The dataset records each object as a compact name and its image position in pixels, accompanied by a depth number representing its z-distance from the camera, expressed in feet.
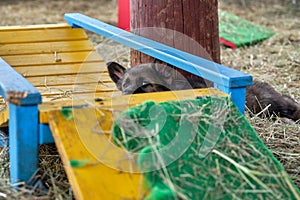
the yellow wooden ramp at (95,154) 9.99
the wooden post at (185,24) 16.81
